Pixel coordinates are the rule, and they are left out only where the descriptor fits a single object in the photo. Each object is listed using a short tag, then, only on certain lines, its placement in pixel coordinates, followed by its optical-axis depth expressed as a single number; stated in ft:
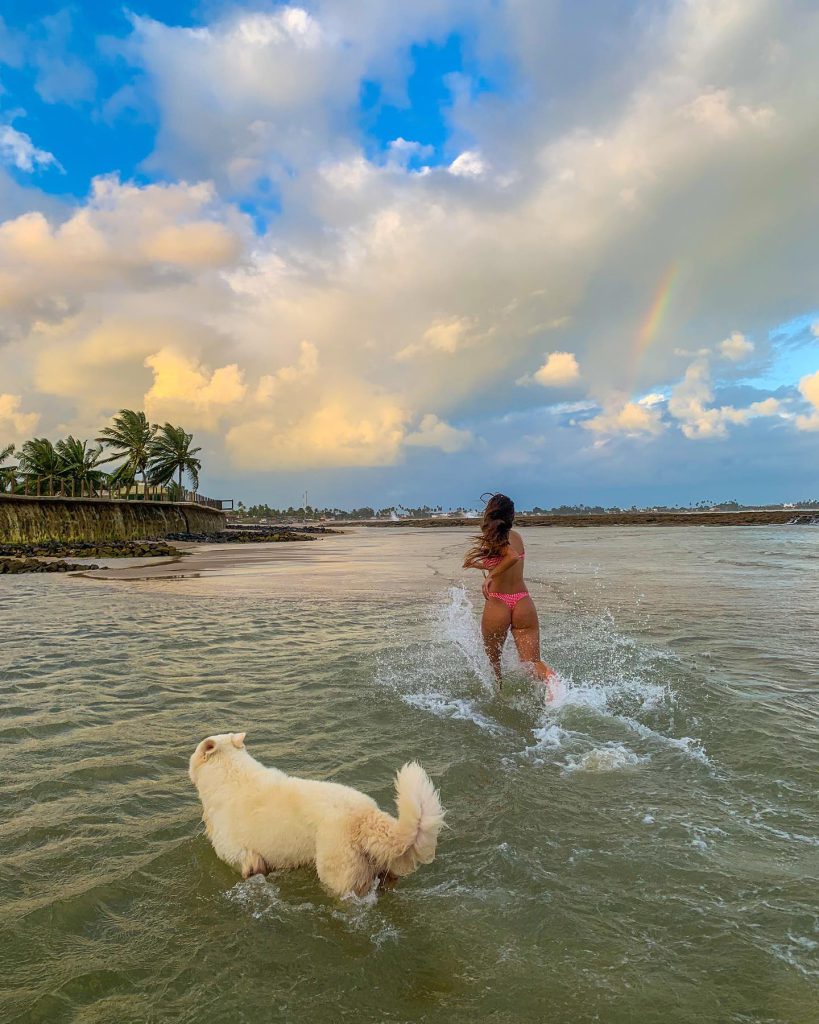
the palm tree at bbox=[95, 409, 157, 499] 236.22
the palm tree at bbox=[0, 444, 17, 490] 195.76
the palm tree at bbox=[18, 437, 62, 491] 237.86
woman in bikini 24.57
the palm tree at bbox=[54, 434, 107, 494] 248.32
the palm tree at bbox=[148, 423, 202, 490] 274.77
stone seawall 136.36
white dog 10.39
